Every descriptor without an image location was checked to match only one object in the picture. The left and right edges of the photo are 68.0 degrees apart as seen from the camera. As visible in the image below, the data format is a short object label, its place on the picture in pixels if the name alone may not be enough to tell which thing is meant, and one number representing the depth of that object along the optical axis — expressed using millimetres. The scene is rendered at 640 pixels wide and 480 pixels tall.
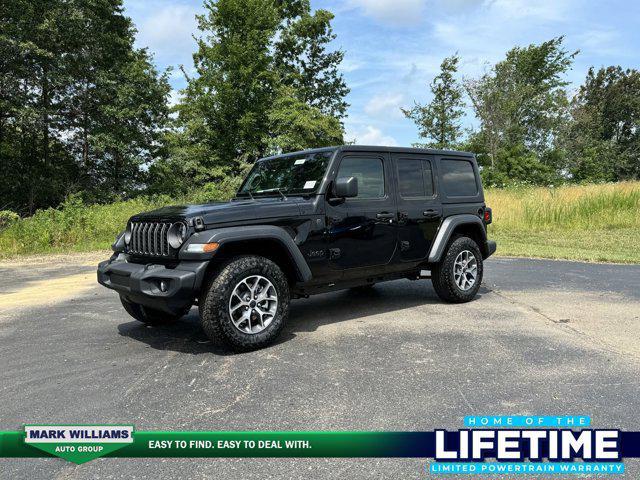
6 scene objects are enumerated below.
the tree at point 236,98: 27672
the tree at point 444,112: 42281
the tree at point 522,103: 41625
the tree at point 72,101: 21688
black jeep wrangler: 4086
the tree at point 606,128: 45969
